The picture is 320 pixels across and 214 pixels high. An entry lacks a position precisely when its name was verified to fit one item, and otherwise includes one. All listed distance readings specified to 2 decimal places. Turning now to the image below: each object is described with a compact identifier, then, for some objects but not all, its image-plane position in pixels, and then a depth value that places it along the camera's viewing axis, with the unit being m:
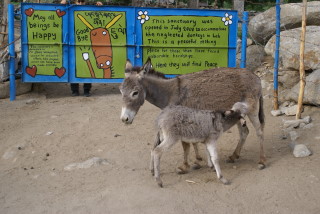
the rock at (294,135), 7.31
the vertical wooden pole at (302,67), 7.81
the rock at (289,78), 9.84
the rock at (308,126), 7.62
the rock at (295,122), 7.81
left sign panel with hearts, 9.72
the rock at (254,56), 12.01
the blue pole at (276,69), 8.60
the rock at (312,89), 8.28
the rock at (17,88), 10.04
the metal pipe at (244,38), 10.16
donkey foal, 5.62
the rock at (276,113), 8.59
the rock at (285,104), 8.91
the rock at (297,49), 9.19
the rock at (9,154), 6.96
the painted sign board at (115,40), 9.81
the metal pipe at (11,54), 9.60
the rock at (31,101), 9.57
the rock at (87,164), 6.50
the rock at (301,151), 6.54
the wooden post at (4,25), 11.12
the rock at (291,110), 8.38
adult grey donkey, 6.04
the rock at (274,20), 11.73
